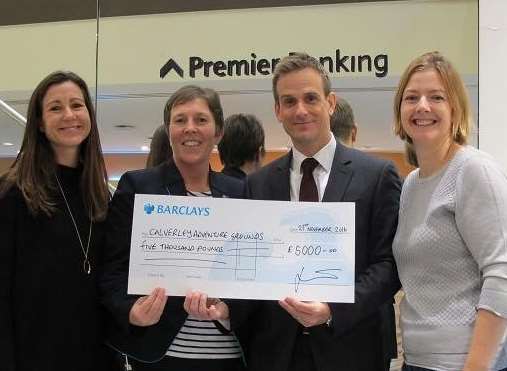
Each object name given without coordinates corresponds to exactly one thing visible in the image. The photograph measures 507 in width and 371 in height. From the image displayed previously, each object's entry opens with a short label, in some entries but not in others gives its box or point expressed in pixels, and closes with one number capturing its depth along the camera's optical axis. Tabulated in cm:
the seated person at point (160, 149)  276
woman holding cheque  201
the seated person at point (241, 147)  291
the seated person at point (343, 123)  283
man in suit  191
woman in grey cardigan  165
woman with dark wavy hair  203
